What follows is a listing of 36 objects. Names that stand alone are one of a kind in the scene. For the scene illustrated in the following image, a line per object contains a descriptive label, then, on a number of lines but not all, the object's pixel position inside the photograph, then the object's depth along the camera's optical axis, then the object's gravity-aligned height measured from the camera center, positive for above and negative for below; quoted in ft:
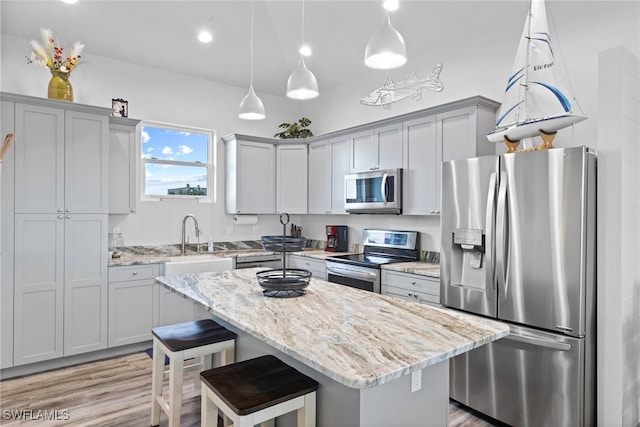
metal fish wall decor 12.97 +4.41
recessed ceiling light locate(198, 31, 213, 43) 13.44 +6.13
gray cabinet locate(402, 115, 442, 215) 11.62 +1.39
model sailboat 8.23 +2.63
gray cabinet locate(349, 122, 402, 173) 12.82 +2.22
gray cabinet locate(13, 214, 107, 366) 10.70 -2.17
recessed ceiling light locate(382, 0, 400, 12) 6.43 +3.50
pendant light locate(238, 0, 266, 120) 9.30 +2.51
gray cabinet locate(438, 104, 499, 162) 10.57 +2.32
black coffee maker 15.79 -1.08
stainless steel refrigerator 7.23 -1.36
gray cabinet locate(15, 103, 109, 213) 10.75 +1.45
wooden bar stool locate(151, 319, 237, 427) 7.06 -2.60
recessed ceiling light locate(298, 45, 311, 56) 14.48 +6.06
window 14.86 +2.00
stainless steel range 12.10 -1.59
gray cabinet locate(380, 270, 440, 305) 10.27 -2.09
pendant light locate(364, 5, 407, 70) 6.31 +2.72
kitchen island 4.13 -1.56
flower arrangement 11.15 +4.64
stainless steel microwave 12.63 +0.71
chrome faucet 15.03 -0.62
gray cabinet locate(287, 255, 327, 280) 14.16 -2.03
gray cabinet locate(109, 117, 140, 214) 12.82 +1.53
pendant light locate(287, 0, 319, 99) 8.13 +2.72
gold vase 11.53 +3.70
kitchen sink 12.81 -1.80
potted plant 17.06 +3.57
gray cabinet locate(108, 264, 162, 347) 12.03 -2.93
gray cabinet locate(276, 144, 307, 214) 16.65 +1.36
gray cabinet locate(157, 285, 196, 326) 12.84 -3.33
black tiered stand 6.67 -1.21
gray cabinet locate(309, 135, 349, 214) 14.97 +1.55
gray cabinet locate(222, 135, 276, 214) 15.72 +1.49
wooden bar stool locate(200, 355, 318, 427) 4.98 -2.43
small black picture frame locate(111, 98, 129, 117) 13.47 +3.63
